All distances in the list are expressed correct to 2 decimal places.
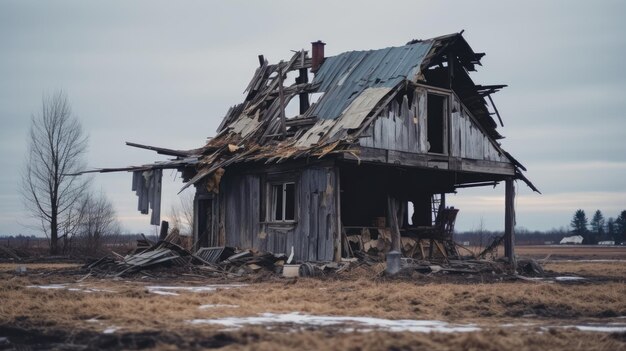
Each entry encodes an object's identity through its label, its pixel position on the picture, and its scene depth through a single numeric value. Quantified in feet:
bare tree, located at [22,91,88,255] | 136.67
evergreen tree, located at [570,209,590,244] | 378.40
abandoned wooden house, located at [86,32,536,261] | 73.87
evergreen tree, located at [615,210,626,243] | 303.40
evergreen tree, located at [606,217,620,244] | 307.29
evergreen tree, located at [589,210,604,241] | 392.72
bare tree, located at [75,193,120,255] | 136.67
